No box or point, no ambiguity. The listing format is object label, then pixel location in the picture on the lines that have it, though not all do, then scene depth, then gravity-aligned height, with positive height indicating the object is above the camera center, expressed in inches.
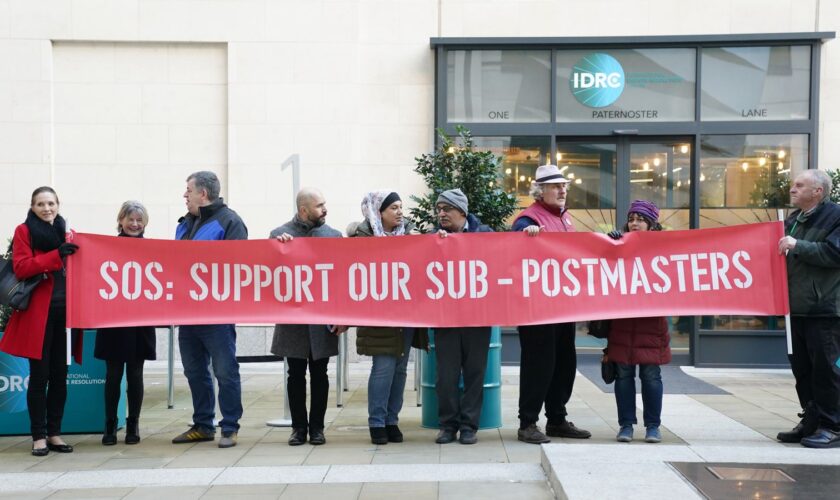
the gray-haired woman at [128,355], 287.6 -41.9
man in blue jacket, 284.5 -39.5
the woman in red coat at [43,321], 270.4 -30.3
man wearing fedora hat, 282.0 -41.1
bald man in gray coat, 279.7 -38.2
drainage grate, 219.3 -59.1
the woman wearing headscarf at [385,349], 281.3 -38.8
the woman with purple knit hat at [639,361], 273.7 -40.3
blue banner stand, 299.6 -56.9
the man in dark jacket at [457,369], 281.6 -44.3
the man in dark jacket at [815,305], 264.1 -23.1
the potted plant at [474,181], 339.9 +13.5
